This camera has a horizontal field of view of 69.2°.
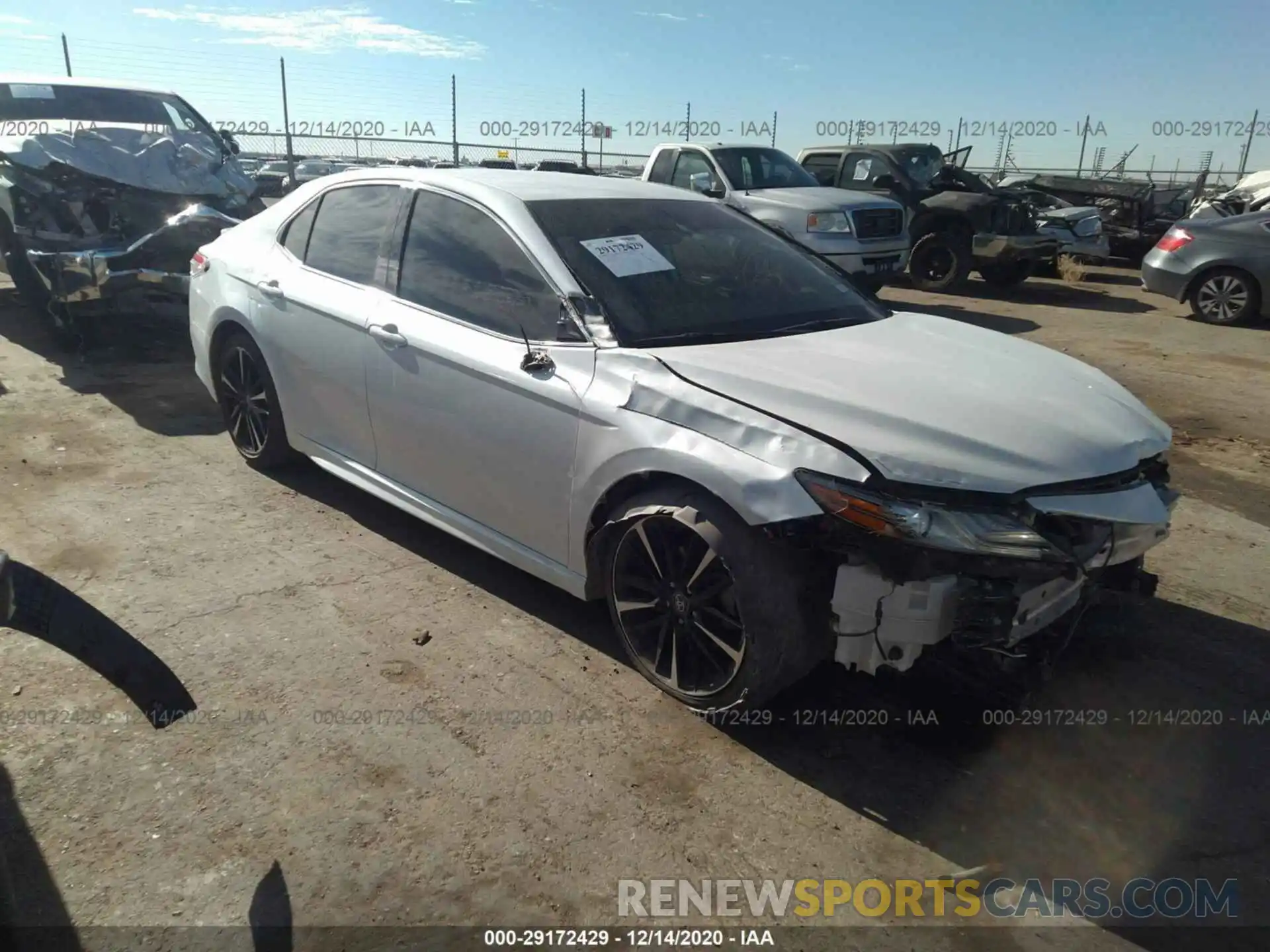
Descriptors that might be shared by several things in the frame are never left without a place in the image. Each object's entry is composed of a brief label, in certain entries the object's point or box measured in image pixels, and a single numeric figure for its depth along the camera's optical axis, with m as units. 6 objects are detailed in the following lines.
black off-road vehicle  12.51
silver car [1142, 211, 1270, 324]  10.35
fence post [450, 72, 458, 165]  18.75
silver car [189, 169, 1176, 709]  2.57
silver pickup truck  10.49
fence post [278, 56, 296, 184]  16.58
